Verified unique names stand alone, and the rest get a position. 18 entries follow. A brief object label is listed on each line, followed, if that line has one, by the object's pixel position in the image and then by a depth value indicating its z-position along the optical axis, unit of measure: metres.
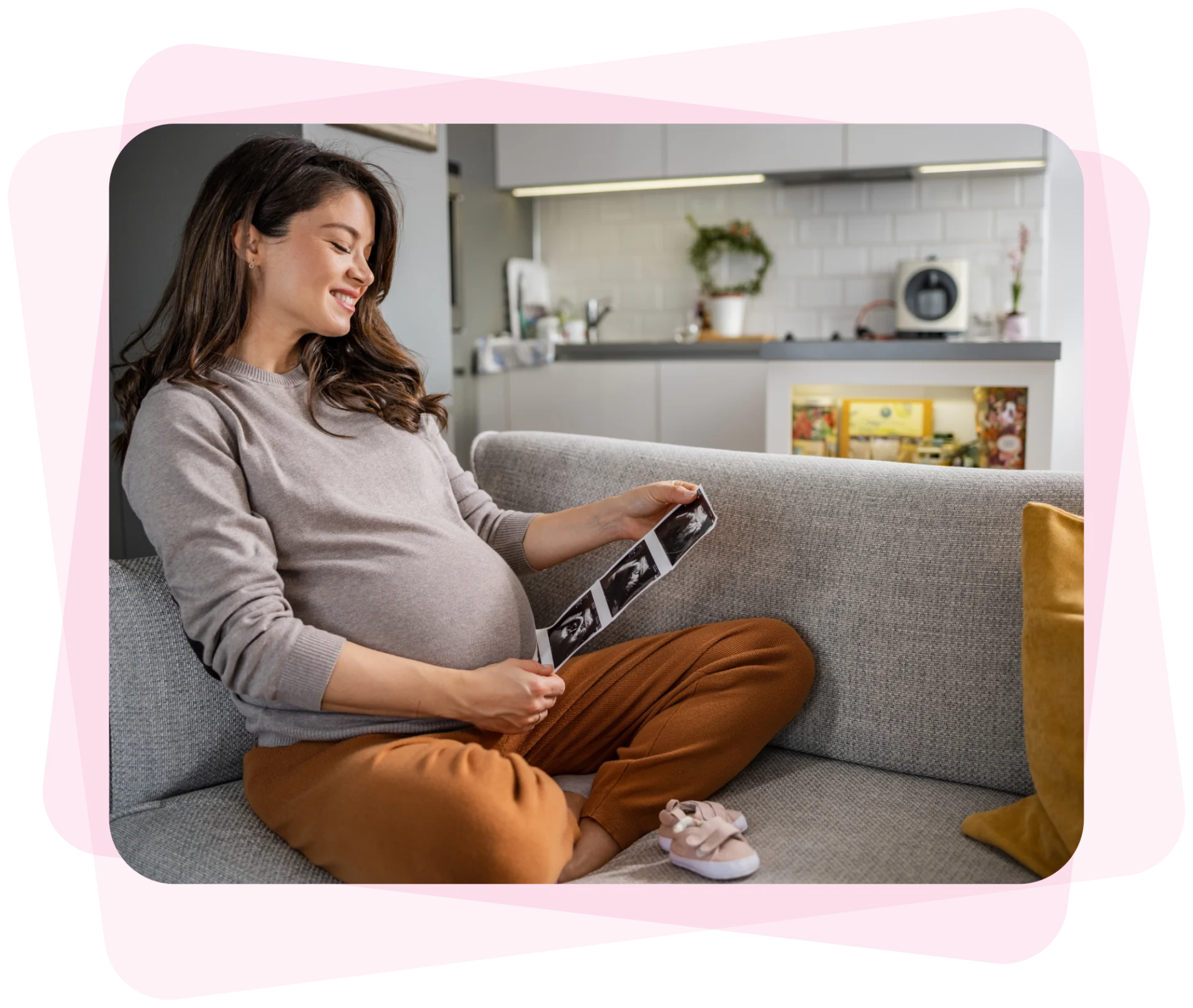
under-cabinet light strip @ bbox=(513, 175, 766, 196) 4.27
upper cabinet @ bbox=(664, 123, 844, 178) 4.02
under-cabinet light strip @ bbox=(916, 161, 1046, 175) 3.89
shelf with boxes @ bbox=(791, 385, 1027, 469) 2.69
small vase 3.86
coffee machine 4.00
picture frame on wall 2.22
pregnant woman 1.04
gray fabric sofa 1.10
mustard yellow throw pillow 1.03
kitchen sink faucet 4.72
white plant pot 4.41
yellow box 2.72
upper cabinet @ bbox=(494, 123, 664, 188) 4.27
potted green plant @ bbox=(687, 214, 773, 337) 4.43
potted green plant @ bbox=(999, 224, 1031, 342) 3.86
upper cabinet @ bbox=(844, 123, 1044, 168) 3.80
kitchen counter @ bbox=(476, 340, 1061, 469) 4.03
